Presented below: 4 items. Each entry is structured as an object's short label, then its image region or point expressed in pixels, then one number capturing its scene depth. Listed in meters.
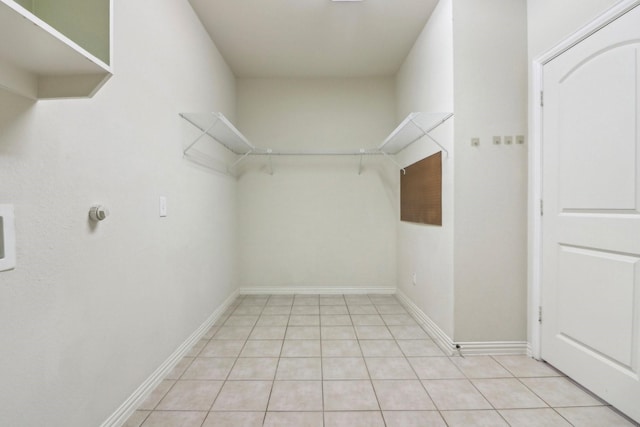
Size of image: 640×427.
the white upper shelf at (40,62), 0.72
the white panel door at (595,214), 1.46
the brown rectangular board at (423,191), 2.42
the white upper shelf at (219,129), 2.18
